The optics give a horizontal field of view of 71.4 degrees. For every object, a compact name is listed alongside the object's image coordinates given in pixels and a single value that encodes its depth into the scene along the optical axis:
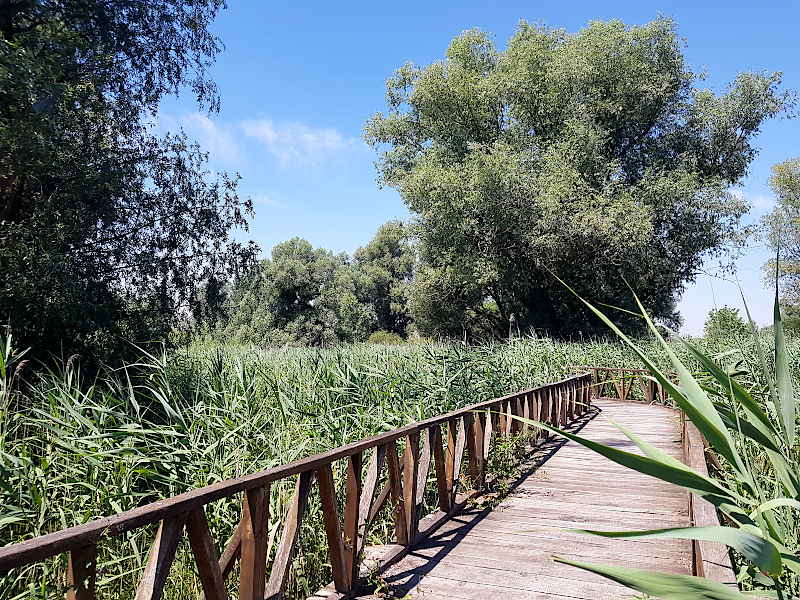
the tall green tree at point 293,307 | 36.78
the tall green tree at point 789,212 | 29.03
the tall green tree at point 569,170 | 18.53
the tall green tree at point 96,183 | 7.74
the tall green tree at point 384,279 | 44.84
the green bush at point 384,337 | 34.25
